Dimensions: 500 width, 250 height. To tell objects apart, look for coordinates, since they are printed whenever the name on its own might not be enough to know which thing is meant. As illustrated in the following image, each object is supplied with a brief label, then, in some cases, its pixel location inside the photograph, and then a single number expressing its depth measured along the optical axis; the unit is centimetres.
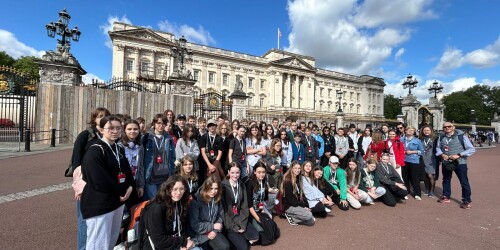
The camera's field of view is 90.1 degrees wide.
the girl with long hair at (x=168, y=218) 265
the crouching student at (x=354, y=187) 528
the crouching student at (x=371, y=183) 555
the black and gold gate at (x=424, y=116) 1859
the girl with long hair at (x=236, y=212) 344
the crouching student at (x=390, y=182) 561
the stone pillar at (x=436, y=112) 1944
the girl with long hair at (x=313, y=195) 459
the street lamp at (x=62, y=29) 1174
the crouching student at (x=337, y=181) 522
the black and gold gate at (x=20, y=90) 1162
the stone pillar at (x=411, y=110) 1953
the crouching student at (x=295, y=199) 427
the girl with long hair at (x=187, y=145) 443
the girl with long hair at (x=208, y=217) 321
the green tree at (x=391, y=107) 8031
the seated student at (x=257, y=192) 384
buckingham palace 3882
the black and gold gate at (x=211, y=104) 1440
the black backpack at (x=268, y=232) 356
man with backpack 543
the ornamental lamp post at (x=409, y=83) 1973
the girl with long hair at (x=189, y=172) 371
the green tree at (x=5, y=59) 3838
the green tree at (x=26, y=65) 3878
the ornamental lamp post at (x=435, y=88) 1942
